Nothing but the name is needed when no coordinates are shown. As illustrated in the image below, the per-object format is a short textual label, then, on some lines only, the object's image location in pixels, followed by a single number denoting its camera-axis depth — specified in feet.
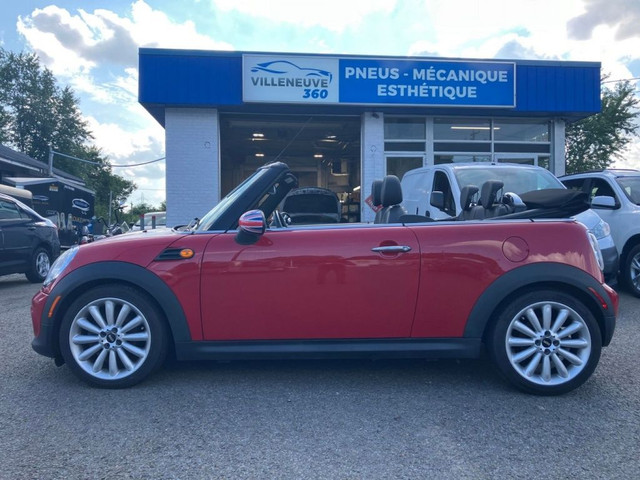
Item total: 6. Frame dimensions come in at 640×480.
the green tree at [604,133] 71.72
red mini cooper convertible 11.94
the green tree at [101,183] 188.65
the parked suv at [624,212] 25.12
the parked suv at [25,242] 30.27
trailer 64.69
